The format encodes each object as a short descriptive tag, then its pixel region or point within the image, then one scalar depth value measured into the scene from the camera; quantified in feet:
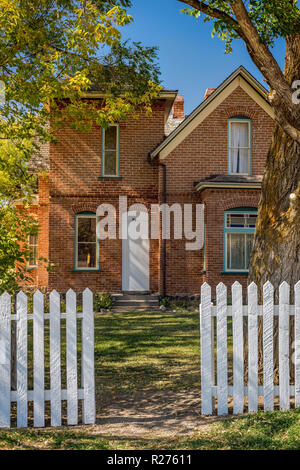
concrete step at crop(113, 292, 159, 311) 59.11
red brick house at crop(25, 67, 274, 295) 61.52
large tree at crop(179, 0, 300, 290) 23.15
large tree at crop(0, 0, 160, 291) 30.27
